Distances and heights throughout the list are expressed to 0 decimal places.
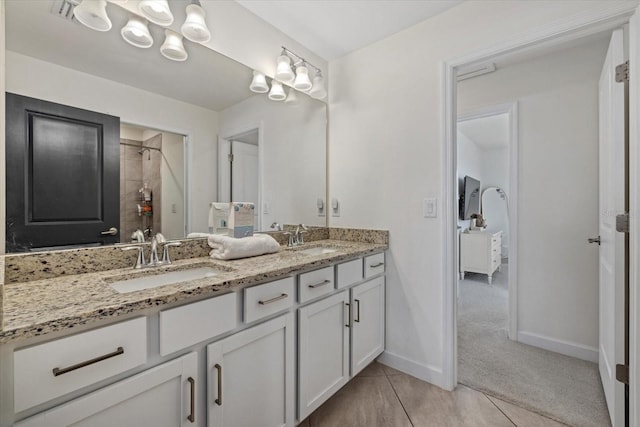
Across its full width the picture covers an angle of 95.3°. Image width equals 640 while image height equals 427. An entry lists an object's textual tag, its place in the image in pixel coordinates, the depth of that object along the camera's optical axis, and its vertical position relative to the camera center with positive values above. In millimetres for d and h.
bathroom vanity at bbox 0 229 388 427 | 705 -427
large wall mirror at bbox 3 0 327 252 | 1123 +494
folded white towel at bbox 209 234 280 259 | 1485 -186
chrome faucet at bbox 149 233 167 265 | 1329 -190
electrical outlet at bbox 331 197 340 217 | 2320 +33
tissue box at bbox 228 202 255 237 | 1739 -47
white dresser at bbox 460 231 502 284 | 4066 -591
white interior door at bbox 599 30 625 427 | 1348 -112
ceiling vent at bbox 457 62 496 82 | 2459 +1224
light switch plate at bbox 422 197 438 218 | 1816 +25
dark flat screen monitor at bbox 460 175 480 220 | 4713 +216
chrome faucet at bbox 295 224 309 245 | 2090 -172
